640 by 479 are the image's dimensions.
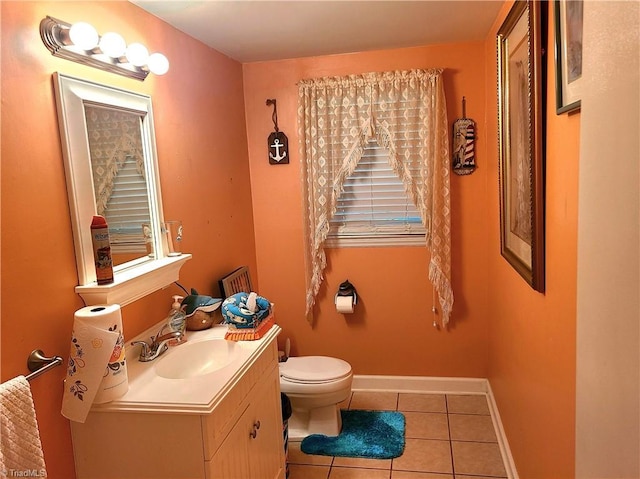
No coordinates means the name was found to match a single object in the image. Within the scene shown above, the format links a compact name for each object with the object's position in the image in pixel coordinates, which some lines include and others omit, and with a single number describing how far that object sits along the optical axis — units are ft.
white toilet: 8.88
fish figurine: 7.36
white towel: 4.06
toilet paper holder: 10.53
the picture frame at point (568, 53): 3.77
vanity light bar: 5.04
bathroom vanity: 5.09
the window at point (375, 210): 10.22
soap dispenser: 6.77
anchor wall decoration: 10.44
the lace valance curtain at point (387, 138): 9.66
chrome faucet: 6.28
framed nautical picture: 5.10
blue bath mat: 8.70
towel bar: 4.72
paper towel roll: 4.97
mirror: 5.35
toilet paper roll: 10.34
